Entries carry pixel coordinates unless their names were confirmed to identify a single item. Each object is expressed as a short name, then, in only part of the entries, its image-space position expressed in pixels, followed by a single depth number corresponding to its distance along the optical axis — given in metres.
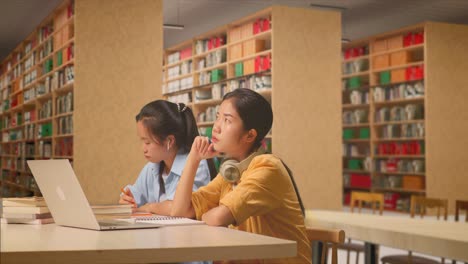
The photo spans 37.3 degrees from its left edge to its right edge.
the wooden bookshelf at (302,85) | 8.79
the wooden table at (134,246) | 1.56
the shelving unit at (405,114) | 10.62
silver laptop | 1.99
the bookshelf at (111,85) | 7.37
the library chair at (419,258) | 4.22
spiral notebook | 2.24
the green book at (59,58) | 8.59
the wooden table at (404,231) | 3.21
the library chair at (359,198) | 4.94
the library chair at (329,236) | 2.44
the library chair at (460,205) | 4.77
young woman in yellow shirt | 2.23
